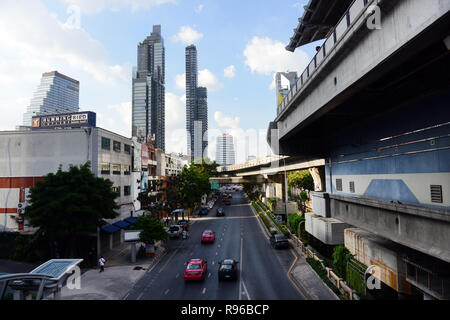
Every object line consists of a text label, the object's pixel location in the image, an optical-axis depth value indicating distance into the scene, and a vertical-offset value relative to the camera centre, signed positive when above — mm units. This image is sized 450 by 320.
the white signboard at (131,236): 26859 -5060
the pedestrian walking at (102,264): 23984 -6852
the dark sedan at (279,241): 30531 -6763
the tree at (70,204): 23250 -1656
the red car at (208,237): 34594 -6878
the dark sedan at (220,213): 59719 -6815
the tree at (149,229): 27381 -4637
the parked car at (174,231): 38375 -6830
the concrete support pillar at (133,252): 26922 -6685
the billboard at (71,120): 63719 +15585
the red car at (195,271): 20594 -6620
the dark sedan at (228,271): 20547 -6658
